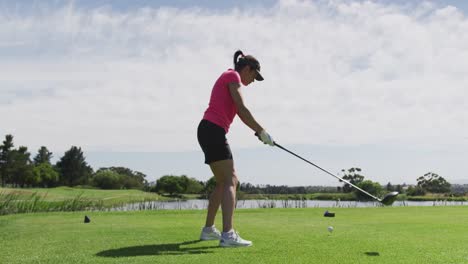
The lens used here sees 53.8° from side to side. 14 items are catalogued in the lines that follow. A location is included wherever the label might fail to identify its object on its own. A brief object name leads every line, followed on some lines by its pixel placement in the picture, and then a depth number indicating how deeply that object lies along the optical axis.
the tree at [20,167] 72.50
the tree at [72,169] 94.00
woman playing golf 5.16
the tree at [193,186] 79.69
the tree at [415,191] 79.06
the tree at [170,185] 77.25
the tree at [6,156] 72.44
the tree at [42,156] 112.06
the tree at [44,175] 73.81
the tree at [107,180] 86.00
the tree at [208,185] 64.69
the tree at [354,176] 95.11
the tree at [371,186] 59.67
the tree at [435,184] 91.51
